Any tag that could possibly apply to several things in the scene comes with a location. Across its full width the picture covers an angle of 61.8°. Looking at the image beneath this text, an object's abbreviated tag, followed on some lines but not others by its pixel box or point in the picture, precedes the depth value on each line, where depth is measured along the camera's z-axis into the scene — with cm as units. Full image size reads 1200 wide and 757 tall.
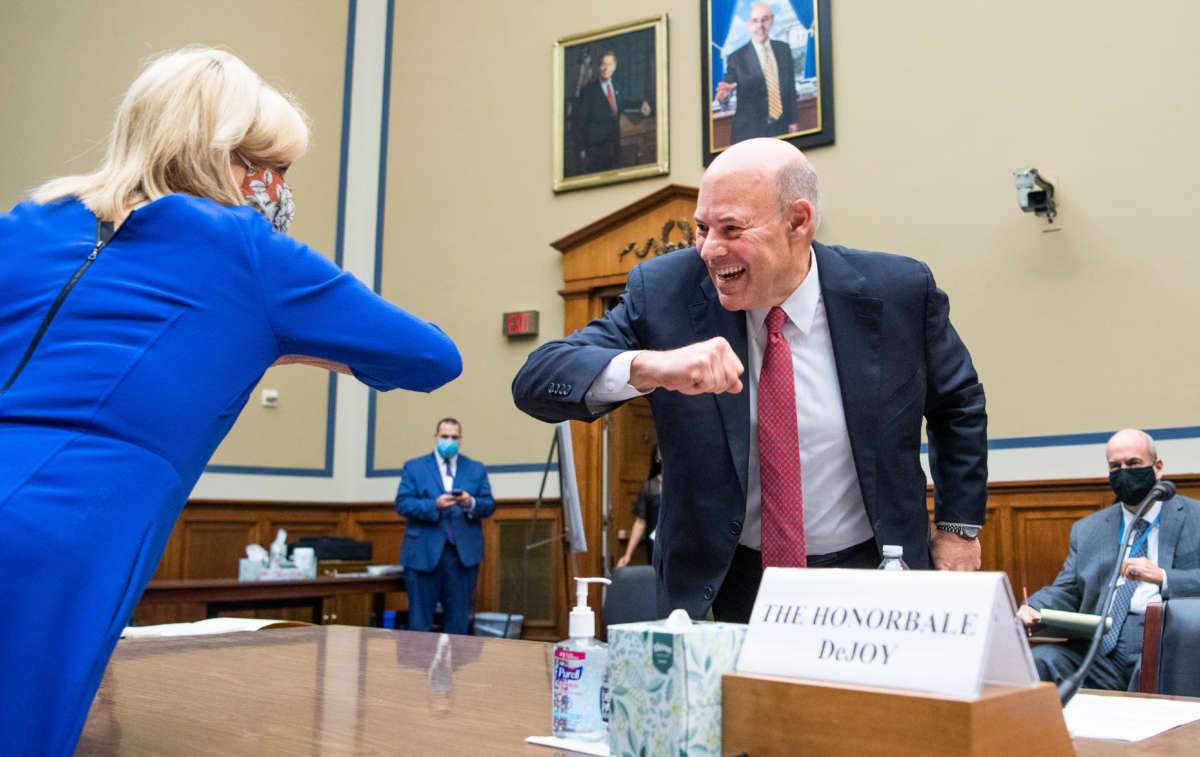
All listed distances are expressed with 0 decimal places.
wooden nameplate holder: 71
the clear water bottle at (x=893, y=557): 100
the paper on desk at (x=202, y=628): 221
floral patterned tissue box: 83
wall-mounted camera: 552
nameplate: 75
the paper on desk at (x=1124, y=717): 107
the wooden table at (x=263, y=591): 553
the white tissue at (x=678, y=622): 86
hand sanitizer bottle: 106
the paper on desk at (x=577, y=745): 100
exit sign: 743
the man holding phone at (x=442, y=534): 645
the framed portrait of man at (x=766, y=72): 653
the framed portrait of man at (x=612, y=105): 712
